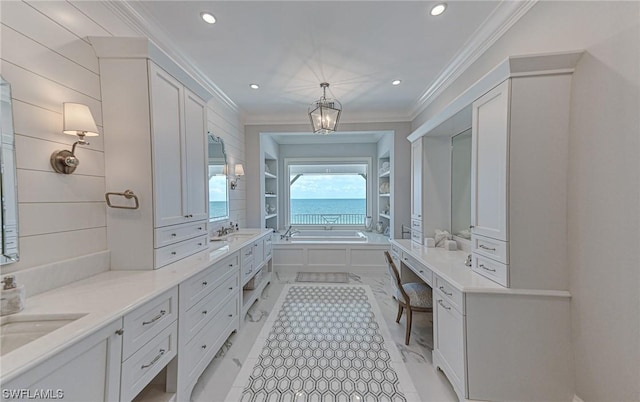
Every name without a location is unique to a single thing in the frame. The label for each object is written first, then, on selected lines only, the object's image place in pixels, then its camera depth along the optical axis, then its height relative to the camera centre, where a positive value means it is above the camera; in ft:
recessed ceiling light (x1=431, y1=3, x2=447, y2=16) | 6.22 +4.79
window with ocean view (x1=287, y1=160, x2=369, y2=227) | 19.76 +0.40
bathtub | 15.46 -2.65
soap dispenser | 3.47 -1.38
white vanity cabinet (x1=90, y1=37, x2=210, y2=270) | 5.49 +1.20
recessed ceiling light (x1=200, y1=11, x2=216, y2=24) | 6.48 +4.79
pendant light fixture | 9.61 +3.19
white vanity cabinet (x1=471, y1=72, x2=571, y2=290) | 5.12 +0.34
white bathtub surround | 14.48 -3.41
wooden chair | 7.79 -3.24
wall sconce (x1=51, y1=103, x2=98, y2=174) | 4.47 +1.28
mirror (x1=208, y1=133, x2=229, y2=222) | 10.72 +0.78
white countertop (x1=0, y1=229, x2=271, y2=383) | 2.65 -1.64
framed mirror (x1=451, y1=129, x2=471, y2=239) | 9.07 +0.49
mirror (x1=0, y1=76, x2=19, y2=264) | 3.81 +0.21
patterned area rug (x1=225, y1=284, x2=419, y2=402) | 5.88 -4.55
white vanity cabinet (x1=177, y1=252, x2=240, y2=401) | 5.32 -3.03
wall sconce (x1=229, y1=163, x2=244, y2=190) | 12.72 +1.22
